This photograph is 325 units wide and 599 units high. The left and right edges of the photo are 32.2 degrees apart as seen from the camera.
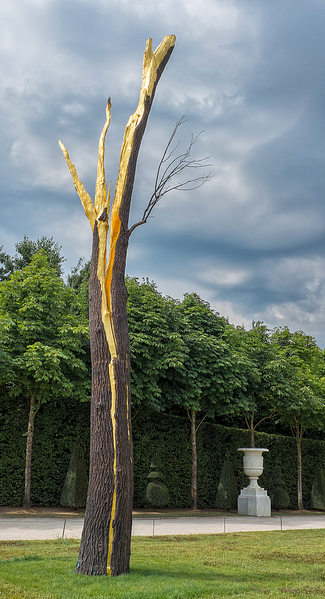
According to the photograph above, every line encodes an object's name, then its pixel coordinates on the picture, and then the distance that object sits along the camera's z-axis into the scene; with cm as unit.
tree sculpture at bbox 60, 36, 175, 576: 611
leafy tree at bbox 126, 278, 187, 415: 1612
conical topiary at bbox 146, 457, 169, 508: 1706
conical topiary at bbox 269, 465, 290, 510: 2064
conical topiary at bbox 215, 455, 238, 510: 1875
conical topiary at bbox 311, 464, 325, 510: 2190
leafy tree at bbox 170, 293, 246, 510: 1720
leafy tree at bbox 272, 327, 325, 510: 1973
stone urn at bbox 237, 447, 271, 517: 1744
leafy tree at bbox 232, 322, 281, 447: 1900
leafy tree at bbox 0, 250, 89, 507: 1403
